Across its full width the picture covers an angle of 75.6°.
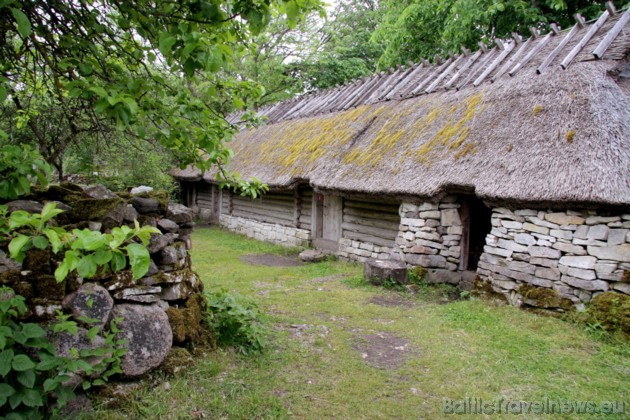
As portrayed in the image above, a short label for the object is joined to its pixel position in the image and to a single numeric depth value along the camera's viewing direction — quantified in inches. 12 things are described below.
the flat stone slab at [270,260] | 416.5
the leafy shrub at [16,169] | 98.2
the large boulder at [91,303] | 123.2
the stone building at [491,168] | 231.8
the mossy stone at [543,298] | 235.9
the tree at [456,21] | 513.0
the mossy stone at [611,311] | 205.9
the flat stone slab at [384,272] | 311.0
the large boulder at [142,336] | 134.4
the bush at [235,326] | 174.4
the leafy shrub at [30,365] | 99.9
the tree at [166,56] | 100.9
